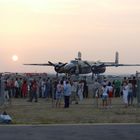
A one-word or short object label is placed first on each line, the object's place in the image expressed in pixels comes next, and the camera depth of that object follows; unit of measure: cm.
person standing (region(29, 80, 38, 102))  3580
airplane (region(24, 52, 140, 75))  6369
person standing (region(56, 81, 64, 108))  3031
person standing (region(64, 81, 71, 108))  2934
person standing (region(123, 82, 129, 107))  3073
